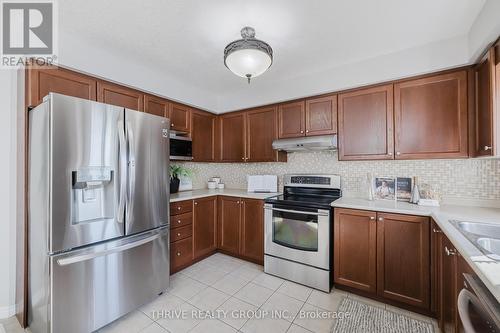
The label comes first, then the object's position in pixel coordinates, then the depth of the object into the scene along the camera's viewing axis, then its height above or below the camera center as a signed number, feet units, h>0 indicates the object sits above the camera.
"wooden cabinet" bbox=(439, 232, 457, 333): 4.27 -2.54
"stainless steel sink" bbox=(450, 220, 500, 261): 4.07 -1.36
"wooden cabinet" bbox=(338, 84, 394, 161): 7.52 +1.50
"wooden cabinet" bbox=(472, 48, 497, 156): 5.24 +1.56
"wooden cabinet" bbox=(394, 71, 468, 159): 6.52 +1.53
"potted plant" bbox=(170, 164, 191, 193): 10.12 -0.33
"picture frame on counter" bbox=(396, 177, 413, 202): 7.71 -0.77
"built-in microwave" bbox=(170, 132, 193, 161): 9.20 +0.85
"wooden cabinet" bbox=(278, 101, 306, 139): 9.28 +2.02
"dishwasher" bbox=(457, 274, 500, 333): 2.48 -1.73
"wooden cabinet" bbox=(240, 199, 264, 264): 9.22 -2.66
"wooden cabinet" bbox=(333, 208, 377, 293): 6.82 -2.63
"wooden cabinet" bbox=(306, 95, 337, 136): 8.54 +2.03
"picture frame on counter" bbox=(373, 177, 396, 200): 8.00 -0.80
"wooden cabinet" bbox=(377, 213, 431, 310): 6.11 -2.66
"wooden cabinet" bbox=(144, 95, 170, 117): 8.50 +2.47
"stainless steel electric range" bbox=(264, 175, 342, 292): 7.43 -2.47
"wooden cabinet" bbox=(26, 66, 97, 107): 5.76 +2.38
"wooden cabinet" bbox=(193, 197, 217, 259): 9.37 -2.61
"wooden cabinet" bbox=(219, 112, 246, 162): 10.96 +1.52
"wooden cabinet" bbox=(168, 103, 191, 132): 9.48 +2.23
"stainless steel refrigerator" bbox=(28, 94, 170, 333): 4.90 -1.14
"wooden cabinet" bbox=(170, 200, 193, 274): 8.38 -2.65
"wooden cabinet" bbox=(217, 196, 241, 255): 9.89 -2.62
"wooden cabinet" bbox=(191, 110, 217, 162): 10.61 +1.58
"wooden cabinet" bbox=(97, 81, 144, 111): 7.20 +2.48
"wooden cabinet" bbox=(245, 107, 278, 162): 10.05 +1.52
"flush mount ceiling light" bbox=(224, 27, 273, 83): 5.41 +2.76
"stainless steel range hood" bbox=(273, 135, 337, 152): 8.28 +0.92
